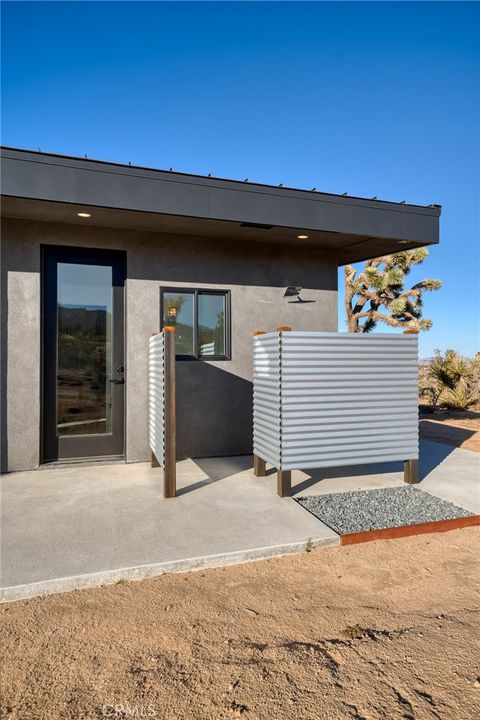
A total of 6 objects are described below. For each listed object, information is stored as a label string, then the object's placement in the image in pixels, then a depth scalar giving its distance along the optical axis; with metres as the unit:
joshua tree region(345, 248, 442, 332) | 16.89
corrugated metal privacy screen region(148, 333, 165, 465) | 4.26
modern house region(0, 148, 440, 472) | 4.72
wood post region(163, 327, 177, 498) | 4.01
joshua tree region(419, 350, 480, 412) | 12.01
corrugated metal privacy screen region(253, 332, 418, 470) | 4.12
